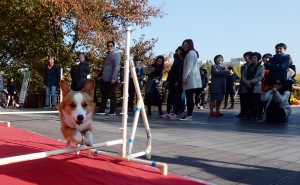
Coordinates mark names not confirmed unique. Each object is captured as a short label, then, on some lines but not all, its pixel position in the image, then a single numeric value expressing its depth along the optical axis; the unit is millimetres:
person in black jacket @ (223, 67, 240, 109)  13000
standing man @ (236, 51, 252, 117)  8897
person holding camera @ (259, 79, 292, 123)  8062
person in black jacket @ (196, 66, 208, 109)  12945
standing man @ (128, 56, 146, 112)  10180
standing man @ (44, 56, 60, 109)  11281
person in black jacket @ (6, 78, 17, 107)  14910
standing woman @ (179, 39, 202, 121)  7859
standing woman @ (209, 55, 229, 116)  9242
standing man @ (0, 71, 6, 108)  13981
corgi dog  3371
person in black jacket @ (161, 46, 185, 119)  8445
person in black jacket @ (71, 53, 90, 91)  8234
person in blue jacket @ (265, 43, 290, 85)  7988
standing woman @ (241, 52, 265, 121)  8367
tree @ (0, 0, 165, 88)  13445
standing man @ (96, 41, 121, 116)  8367
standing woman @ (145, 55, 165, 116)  9414
